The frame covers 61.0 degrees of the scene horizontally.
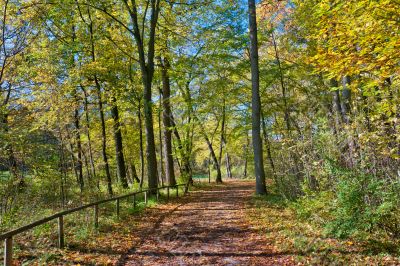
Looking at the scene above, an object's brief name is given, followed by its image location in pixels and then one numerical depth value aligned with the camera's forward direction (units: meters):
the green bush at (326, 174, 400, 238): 6.09
